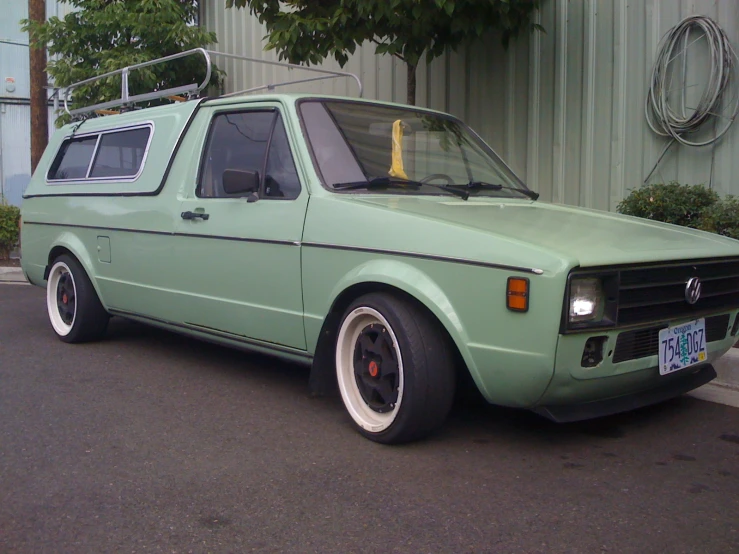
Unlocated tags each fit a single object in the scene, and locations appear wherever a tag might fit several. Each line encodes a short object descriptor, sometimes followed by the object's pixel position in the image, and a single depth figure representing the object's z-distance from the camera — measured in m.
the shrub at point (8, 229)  11.60
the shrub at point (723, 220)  5.71
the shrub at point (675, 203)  6.25
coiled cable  6.55
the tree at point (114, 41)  11.27
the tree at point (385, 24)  6.83
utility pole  12.02
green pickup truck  3.38
